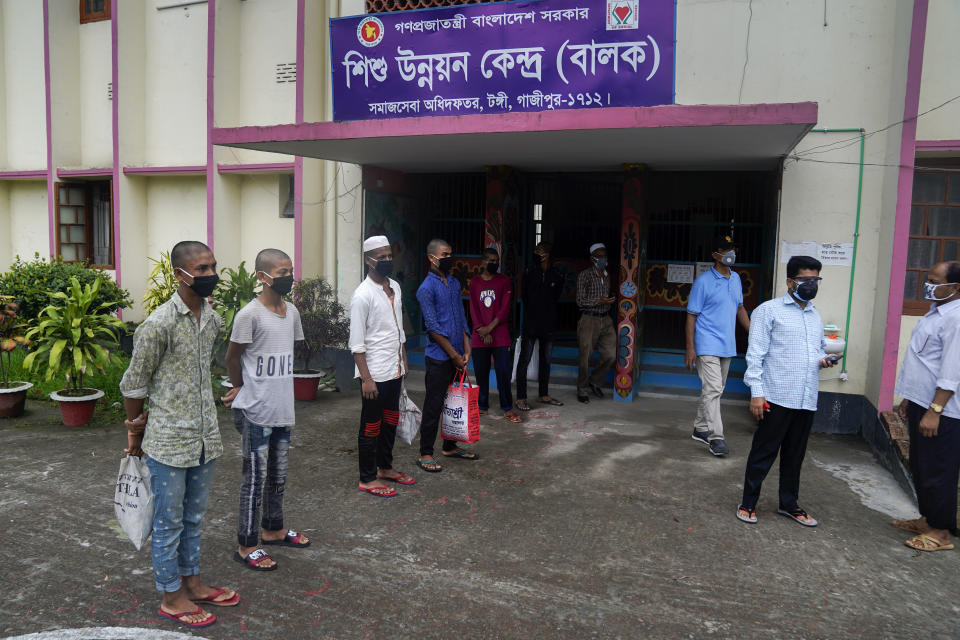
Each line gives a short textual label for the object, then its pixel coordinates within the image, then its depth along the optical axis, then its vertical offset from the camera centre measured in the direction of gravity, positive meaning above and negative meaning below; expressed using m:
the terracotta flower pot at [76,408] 6.84 -1.63
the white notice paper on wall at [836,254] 7.05 +0.14
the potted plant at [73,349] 6.82 -1.06
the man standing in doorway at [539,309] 7.74 -0.57
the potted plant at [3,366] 7.17 -1.34
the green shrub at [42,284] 9.95 -0.63
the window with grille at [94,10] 11.20 +3.72
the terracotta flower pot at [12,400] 7.15 -1.65
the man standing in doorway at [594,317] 8.01 -0.66
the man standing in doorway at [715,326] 6.21 -0.55
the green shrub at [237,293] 8.12 -0.54
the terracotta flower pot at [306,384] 7.99 -1.54
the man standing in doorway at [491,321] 7.11 -0.67
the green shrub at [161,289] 9.48 -0.60
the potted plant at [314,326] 8.07 -0.89
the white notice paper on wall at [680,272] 9.15 -0.13
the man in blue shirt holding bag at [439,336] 5.47 -0.65
